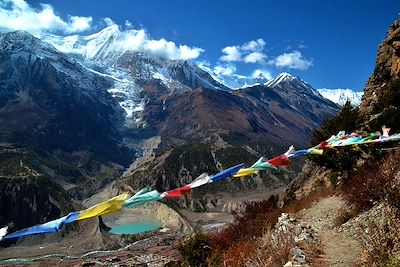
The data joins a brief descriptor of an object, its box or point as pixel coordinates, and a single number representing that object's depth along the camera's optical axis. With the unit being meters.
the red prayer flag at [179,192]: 8.21
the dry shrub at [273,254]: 11.31
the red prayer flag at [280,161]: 10.37
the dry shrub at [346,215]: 15.27
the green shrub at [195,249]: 24.78
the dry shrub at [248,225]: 25.58
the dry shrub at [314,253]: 11.51
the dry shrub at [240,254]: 13.10
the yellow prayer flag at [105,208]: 7.13
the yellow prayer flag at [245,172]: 9.40
